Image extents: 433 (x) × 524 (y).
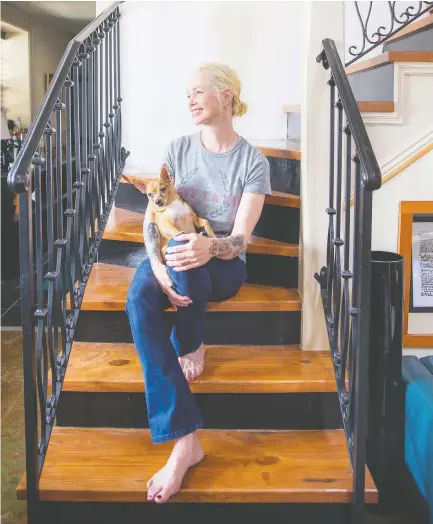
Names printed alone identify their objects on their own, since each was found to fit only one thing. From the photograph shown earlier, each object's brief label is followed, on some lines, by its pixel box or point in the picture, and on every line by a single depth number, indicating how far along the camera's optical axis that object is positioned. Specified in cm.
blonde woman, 200
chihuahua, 223
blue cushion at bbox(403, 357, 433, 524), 235
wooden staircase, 199
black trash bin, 246
